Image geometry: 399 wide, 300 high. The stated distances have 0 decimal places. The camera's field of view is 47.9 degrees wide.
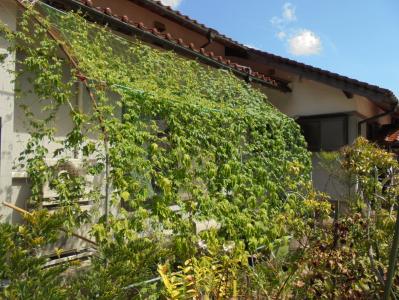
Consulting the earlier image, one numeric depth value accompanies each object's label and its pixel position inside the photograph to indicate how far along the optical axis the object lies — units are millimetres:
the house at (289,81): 7531
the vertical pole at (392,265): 3118
